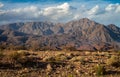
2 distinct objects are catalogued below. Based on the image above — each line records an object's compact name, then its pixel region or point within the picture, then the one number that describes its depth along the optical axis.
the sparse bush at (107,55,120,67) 31.01
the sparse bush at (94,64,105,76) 26.50
